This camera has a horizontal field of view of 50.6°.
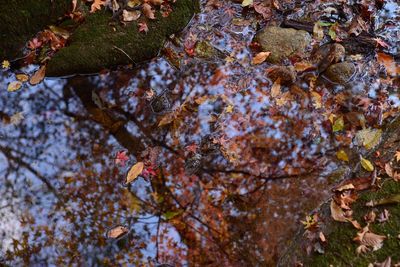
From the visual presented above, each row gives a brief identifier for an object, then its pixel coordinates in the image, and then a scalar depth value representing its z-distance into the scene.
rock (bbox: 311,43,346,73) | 4.72
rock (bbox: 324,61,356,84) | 4.70
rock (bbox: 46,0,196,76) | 4.34
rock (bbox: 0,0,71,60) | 3.90
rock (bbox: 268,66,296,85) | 4.62
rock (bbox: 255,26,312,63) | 4.75
